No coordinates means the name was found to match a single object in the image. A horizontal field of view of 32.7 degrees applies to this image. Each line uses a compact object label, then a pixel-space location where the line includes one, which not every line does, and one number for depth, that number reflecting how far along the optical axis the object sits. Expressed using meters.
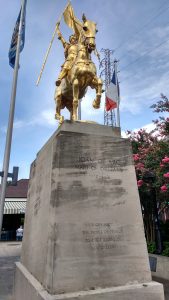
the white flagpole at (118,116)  14.78
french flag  10.48
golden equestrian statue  5.83
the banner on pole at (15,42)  12.46
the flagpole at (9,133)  10.49
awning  24.71
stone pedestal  4.23
